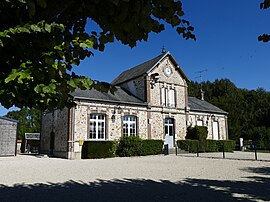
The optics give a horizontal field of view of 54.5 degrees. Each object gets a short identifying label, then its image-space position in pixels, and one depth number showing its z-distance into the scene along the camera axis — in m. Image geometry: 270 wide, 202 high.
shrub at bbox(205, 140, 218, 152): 22.70
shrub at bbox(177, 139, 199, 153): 21.50
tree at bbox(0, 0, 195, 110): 2.01
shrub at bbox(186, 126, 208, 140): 22.45
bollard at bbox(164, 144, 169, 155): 19.14
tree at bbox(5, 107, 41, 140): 60.12
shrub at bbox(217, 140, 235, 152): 23.50
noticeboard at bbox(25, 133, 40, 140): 27.22
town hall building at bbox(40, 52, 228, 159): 18.14
